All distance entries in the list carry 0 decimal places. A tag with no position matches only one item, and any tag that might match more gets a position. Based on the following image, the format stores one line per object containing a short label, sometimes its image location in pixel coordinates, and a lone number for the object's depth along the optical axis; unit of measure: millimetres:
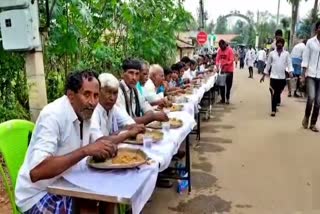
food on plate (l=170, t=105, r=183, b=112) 4691
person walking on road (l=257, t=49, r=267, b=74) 20078
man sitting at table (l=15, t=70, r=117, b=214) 2105
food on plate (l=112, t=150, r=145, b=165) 2448
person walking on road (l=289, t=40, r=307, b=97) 11342
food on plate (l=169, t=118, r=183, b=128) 3686
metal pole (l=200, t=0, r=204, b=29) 18672
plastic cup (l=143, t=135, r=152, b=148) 2977
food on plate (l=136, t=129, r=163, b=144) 3048
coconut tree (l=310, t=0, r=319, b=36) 19909
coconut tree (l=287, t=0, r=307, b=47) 21234
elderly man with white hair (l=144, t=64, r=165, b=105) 5164
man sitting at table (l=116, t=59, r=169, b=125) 3759
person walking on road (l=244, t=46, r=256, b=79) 20688
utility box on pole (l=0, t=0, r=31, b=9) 3273
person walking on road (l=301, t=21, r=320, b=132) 6582
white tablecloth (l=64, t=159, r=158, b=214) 2037
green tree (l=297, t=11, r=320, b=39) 22234
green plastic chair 2422
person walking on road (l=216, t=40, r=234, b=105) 10195
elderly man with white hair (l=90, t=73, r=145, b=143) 2952
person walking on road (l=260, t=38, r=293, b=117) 8531
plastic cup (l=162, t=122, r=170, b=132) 3541
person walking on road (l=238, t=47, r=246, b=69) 30388
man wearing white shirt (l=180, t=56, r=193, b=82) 8281
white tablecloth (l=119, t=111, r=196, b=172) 2787
